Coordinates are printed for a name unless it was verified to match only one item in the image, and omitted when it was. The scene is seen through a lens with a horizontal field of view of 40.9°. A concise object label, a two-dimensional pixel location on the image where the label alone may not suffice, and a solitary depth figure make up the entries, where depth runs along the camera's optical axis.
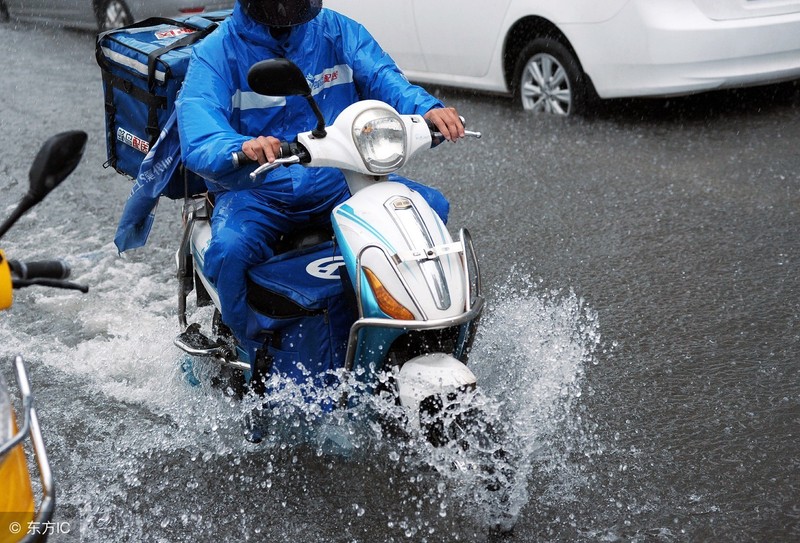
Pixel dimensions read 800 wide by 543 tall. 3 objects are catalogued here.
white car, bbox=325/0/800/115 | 7.23
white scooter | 3.29
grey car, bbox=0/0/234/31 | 11.80
